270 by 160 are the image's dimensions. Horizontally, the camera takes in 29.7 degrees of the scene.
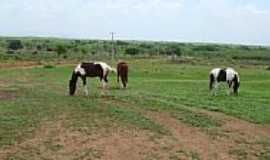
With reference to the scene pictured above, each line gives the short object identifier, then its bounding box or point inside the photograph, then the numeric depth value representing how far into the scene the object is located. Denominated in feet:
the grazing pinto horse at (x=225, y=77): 90.38
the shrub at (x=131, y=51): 322.20
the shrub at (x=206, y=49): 469.16
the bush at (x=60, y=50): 288.92
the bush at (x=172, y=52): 356.36
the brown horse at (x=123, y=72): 99.40
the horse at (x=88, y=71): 81.67
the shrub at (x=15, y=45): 390.58
